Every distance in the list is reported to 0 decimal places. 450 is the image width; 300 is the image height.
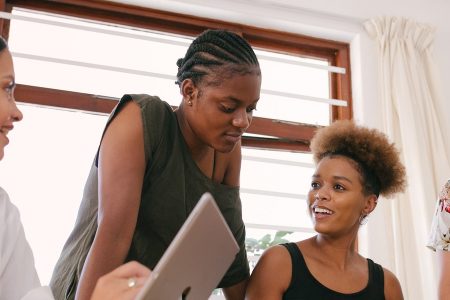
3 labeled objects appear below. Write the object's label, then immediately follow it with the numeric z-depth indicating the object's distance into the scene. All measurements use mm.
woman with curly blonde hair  1684
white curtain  2754
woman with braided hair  1236
